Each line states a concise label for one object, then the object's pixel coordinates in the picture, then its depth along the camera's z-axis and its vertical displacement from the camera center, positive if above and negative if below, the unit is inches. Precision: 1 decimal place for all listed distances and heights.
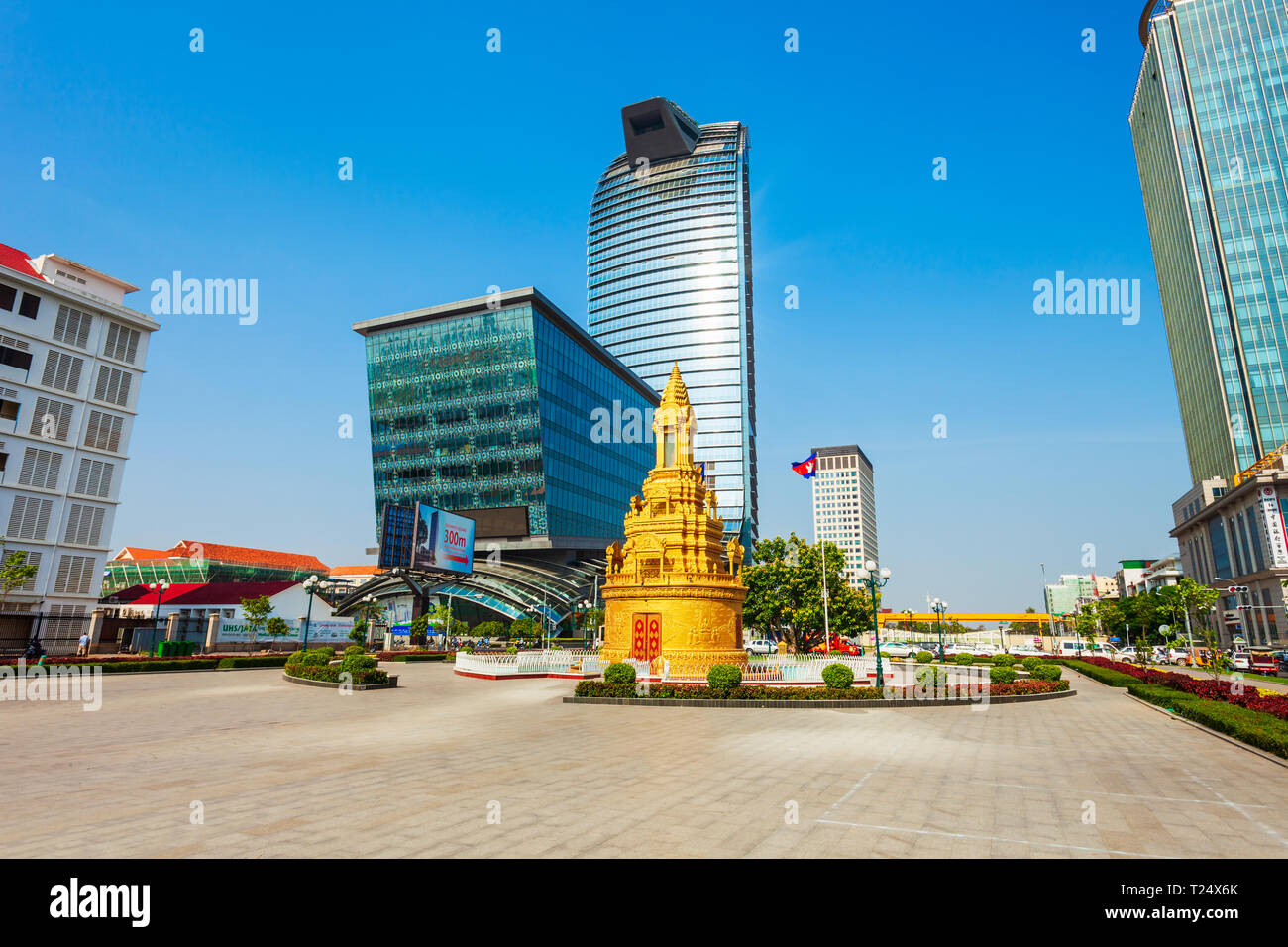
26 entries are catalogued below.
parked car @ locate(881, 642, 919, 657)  2270.2 -94.7
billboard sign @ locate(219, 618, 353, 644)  2166.6 -43.5
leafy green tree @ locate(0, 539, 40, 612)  1487.5 +101.6
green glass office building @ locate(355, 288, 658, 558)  3506.4 +1105.7
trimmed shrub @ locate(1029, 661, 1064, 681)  1261.4 -90.7
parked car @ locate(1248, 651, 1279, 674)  1871.6 -112.9
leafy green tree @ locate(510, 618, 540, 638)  2787.9 -34.0
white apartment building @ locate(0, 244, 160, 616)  1777.8 +564.6
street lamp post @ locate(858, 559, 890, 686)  1117.7 +86.3
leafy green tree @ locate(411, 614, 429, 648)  2508.6 -45.4
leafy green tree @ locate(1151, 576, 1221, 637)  2049.7 +94.5
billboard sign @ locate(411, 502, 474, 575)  2672.2 +329.7
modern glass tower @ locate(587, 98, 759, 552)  6023.6 +3358.1
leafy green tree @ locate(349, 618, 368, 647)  2255.2 -49.6
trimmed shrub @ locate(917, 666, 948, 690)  1155.9 -93.3
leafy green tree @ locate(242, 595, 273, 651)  2184.3 +21.1
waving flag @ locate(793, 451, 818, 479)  2087.8 +492.4
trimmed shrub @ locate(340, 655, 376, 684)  1099.7 -73.9
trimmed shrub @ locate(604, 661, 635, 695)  982.4 -76.8
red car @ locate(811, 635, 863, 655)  1792.3 -66.4
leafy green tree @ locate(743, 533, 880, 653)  2130.9 +89.9
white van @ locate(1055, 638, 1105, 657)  3099.7 -114.3
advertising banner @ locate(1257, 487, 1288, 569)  2903.5 +445.1
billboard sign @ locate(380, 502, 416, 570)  2632.9 +336.1
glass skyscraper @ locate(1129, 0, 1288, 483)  3432.6 +2320.0
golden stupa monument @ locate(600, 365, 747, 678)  1284.4 +92.9
